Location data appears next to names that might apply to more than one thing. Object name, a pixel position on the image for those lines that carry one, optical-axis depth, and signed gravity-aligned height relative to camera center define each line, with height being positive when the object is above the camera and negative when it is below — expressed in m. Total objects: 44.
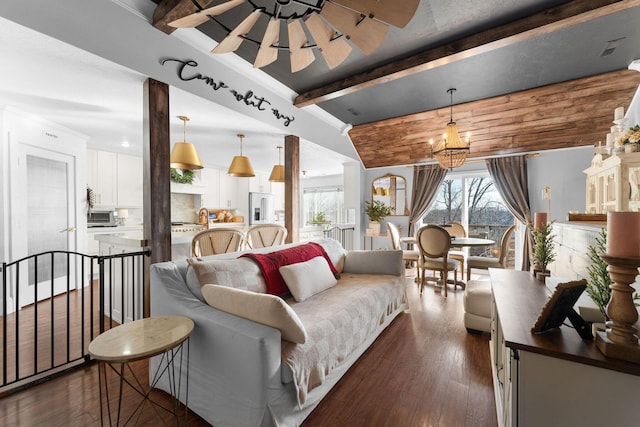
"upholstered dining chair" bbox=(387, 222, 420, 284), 4.57 -0.55
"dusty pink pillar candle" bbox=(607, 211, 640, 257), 0.86 -0.08
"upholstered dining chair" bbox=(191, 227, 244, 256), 2.80 -0.34
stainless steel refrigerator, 7.18 +0.07
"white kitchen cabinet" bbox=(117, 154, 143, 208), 5.14 +0.58
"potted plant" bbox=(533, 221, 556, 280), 1.92 -0.30
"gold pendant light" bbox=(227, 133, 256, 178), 3.99 +0.63
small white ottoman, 2.54 -0.96
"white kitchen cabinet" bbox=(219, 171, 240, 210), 6.97 +0.49
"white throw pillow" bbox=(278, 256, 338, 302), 2.21 -0.59
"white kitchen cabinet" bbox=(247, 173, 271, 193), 7.32 +0.75
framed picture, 1.02 -0.39
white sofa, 1.31 -0.81
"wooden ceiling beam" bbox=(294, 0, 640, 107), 1.98 +1.49
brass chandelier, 3.31 +0.77
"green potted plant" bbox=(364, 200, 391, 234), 5.86 -0.06
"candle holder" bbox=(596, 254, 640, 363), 0.85 -0.34
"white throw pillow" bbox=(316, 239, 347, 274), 3.10 -0.49
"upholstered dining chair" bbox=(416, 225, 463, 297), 3.73 -0.56
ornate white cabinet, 2.20 +0.25
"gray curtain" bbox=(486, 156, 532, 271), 4.68 +0.43
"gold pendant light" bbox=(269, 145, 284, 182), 4.71 +0.65
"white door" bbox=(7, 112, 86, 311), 3.17 +0.17
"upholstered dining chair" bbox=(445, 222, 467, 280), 4.58 -0.40
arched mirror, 5.94 +0.42
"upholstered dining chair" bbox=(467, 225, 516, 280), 3.83 -0.73
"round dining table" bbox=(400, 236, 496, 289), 3.74 -0.46
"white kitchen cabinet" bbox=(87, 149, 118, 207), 4.74 +0.63
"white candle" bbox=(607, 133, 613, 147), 2.72 +0.72
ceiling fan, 1.26 +1.00
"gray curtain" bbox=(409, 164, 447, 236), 5.47 +0.48
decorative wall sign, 2.40 +1.28
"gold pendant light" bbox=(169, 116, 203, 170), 3.05 +0.61
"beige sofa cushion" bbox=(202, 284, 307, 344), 1.38 -0.54
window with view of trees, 5.16 +0.07
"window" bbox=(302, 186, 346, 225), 8.31 +0.21
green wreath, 5.83 +0.75
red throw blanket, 2.19 -0.45
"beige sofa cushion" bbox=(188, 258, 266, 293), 1.82 -0.45
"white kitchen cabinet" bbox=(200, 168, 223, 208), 6.55 +0.58
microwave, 4.75 -0.15
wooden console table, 0.88 -0.60
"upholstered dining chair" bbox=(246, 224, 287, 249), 3.57 -0.34
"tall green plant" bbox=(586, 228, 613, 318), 1.05 -0.30
